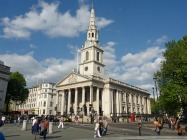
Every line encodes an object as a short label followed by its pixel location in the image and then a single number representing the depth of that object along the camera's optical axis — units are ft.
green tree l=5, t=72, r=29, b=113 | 201.77
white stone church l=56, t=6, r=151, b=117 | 217.77
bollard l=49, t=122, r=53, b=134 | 81.44
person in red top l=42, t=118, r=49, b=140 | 59.26
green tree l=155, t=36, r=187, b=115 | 111.65
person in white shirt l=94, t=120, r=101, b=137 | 69.26
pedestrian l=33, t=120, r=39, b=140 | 63.31
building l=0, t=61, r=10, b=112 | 163.12
